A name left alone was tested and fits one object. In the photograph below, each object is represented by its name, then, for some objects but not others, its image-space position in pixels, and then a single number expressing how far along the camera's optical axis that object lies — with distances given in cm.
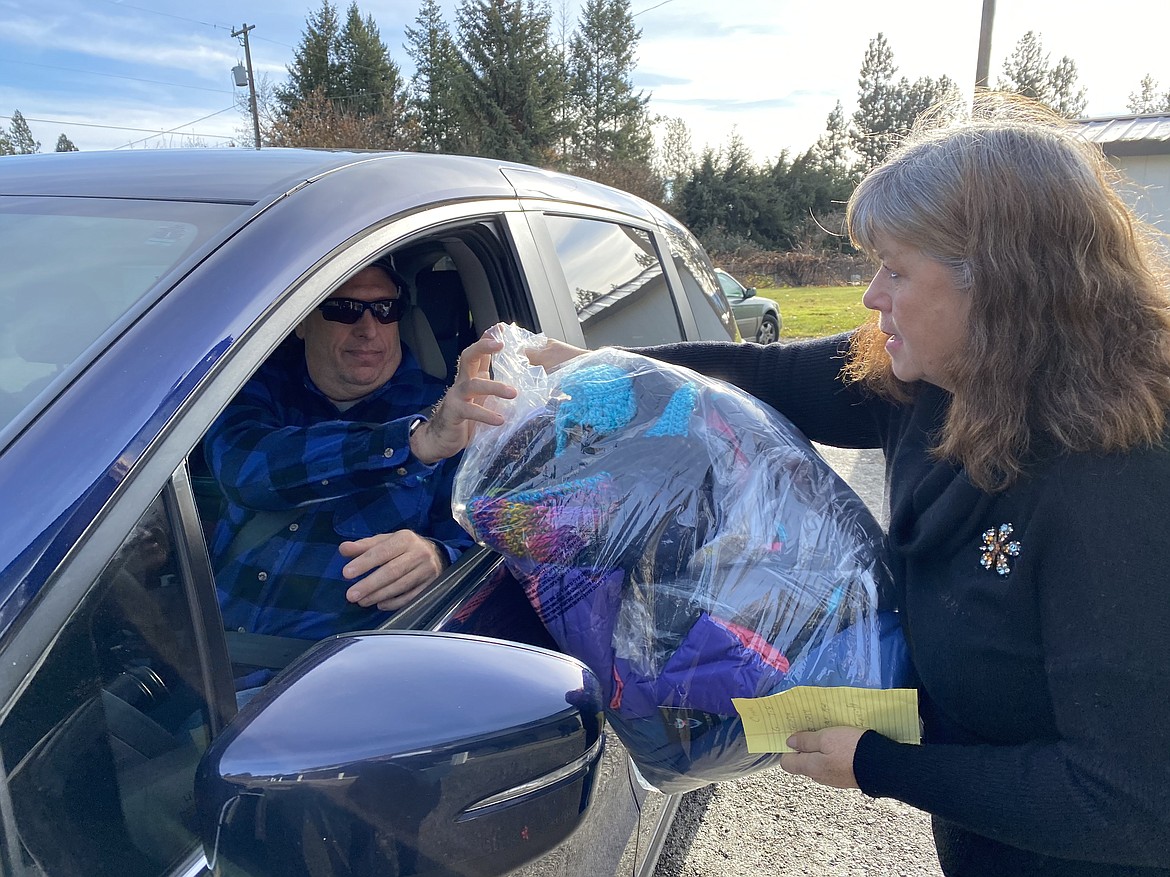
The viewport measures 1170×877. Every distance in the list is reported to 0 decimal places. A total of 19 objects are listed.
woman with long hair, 115
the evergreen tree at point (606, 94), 3831
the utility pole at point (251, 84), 3170
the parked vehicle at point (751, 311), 1238
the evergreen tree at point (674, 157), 3753
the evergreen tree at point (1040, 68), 4844
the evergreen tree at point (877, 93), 4841
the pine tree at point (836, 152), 3750
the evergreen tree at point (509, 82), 3450
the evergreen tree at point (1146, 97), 5065
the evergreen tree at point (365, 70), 3591
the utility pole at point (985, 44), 1146
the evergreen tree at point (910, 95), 4800
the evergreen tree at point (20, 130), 5816
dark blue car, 82
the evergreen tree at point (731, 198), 3519
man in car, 162
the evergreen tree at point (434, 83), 3500
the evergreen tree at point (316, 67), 3691
